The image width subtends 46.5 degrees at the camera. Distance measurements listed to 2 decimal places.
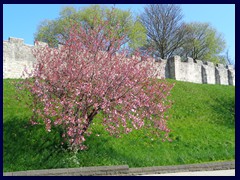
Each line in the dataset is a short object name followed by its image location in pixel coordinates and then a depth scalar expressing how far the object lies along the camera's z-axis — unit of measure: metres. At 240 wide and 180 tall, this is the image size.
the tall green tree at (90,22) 37.66
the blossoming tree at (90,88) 9.81
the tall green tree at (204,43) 45.16
